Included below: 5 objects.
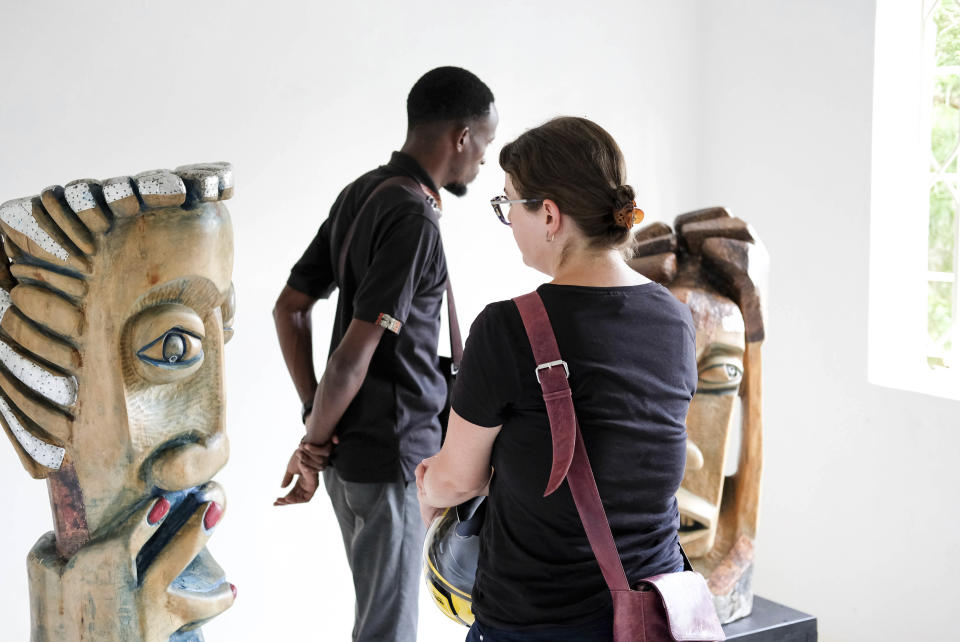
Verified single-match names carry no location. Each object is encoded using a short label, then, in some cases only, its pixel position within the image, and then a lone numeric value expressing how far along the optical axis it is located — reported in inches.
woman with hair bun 60.0
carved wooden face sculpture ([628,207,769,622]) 102.3
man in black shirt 93.4
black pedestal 107.2
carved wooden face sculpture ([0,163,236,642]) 69.9
